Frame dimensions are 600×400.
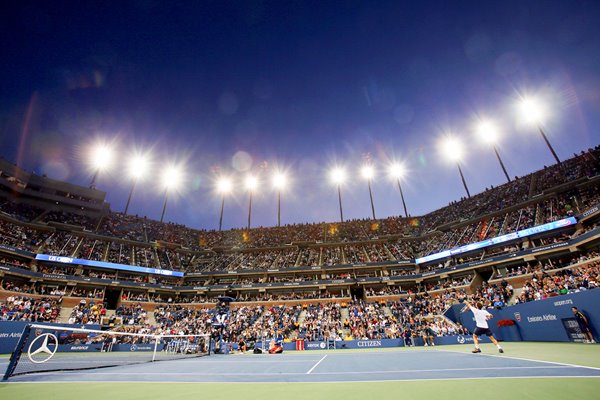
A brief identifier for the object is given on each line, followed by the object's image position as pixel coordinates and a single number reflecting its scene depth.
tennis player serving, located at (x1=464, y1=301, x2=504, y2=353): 10.43
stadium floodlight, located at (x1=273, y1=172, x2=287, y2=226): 54.91
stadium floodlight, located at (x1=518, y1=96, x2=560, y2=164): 37.53
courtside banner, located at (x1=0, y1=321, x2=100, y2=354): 20.97
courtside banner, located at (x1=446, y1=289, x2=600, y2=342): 13.96
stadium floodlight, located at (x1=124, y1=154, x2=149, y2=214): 47.97
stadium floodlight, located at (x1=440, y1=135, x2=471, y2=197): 45.97
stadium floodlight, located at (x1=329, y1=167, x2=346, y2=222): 54.03
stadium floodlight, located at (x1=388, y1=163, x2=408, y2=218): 53.78
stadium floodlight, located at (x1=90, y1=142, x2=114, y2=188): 43.09
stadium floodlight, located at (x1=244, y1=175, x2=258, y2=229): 56.16
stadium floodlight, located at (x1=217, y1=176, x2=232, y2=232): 56.75
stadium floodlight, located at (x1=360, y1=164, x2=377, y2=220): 53.12
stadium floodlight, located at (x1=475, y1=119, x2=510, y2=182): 41.38
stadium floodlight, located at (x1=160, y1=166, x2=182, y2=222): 52.69
